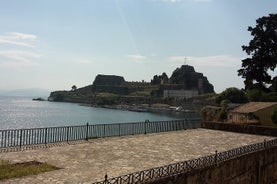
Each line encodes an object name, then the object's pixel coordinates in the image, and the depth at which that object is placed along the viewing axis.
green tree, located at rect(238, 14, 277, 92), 35.95
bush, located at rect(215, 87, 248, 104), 50.39
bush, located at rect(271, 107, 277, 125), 28.19
